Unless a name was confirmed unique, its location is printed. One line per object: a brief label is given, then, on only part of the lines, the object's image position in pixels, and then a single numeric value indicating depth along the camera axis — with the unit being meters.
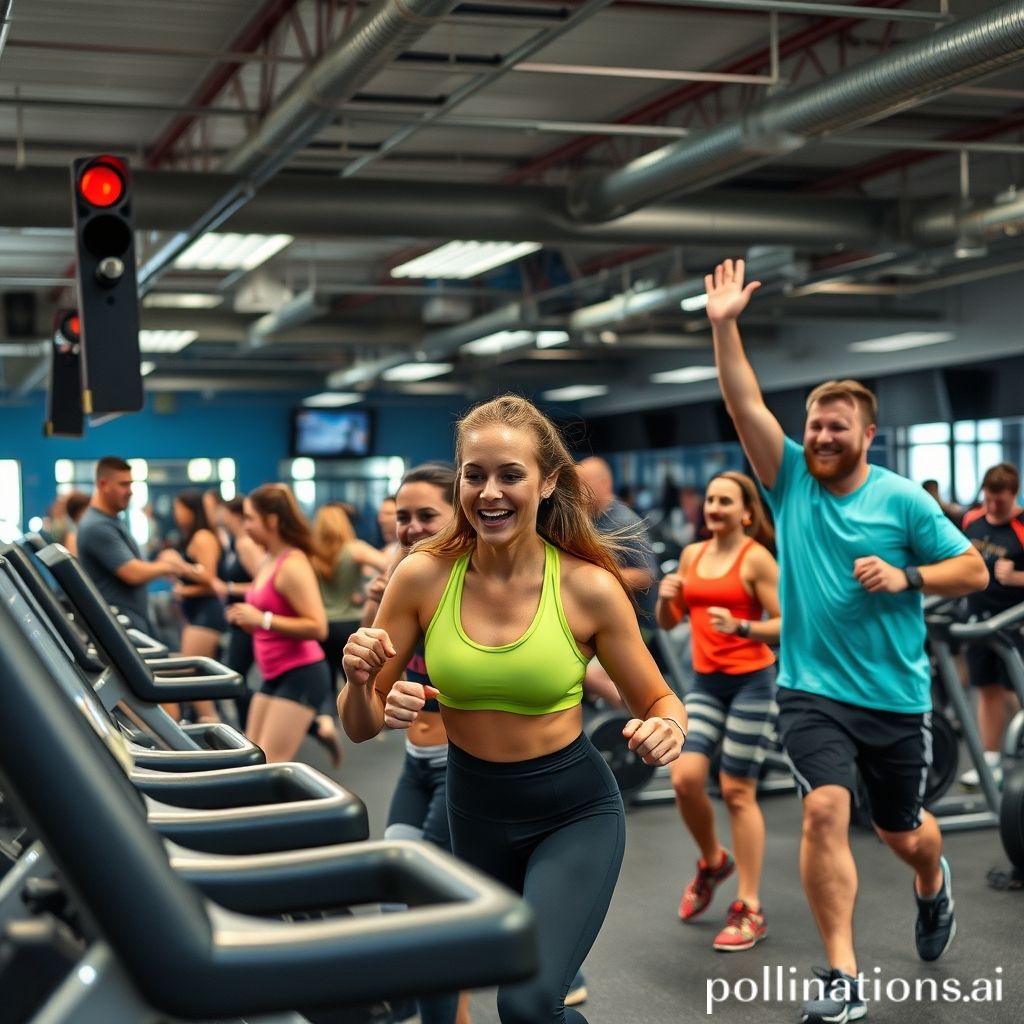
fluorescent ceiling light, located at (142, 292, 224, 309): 13.55
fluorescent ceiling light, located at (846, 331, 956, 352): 14.01
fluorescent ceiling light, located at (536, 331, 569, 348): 14.89
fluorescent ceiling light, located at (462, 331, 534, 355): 15.48
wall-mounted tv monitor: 21.38
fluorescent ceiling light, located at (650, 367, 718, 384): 17.64
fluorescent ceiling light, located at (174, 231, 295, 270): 9.03
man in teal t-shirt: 3.54
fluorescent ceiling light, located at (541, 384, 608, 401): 20.45
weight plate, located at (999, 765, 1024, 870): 4.60
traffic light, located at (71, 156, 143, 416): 4.32
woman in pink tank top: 5.29
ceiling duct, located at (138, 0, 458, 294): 4.97
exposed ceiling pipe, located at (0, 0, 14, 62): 4.80
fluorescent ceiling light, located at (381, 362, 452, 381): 18.08
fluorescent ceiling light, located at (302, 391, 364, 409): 20.94
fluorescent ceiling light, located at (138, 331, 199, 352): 14.11
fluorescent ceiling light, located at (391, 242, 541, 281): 9.56
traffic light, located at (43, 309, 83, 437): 6.88
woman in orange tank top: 4.36
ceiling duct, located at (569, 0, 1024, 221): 5.06
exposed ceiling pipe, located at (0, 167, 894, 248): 7.35
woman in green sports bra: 2.41
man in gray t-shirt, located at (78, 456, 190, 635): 6.29
